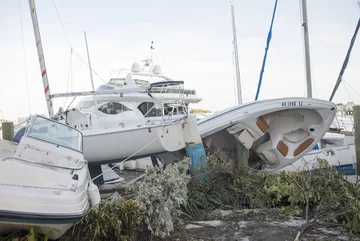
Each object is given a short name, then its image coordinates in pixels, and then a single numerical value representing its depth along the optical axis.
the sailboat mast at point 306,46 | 10.99
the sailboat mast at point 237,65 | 16.06
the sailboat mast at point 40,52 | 8.33
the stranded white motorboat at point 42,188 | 3.24
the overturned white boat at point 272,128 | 7.41
